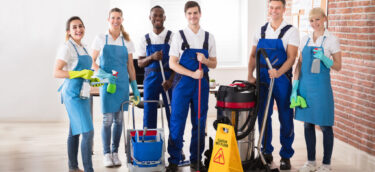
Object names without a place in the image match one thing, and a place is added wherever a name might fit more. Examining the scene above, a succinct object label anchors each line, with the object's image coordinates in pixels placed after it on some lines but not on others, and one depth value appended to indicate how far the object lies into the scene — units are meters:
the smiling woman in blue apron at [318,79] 3.79
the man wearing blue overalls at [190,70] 3.75
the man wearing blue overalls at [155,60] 4.24
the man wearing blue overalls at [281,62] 3.93
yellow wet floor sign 3.47
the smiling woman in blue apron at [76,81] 3.49
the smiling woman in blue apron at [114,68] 4.05
